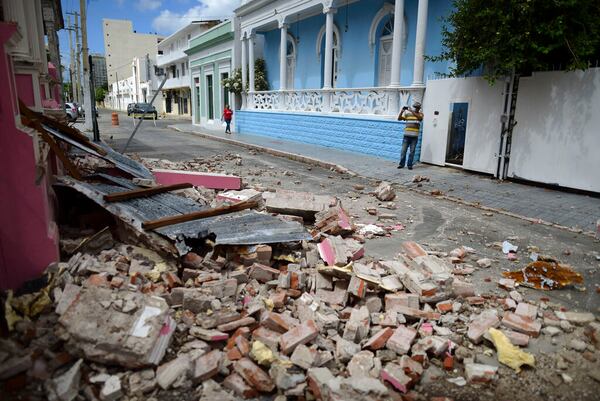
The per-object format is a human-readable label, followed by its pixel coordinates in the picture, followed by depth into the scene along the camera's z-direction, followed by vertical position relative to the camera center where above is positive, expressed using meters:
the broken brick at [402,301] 3.52 -1.56
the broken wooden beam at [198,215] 3.97 -1.11
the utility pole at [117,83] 72.97 +3.01
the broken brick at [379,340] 3.07 -1.65
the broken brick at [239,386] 2.63 -1.73
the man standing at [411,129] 9.98 -0.36
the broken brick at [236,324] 3.11 -1.59
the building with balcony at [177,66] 41.03 +4.92
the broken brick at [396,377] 2.69 -1.71
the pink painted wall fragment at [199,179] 7.11 -1.18
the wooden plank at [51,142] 3.57 -0.32
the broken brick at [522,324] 3.26 -1.63
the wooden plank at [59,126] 3.72 -0.23
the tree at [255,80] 20.91 +1.55
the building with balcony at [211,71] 22.78 +2.40
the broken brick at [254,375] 2.66 -1.69
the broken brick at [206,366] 2.70 -1.66
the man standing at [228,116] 21.19 -0.28
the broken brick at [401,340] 3.02 -1.64
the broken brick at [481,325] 3.19 -1.64
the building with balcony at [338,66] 11.67 +1.69
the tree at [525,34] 7.09 +1.46
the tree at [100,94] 79.44 +2.71
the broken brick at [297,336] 2.91 -1.58
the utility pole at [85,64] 17.27 +1.78
